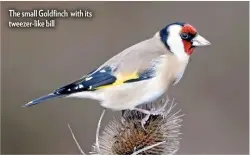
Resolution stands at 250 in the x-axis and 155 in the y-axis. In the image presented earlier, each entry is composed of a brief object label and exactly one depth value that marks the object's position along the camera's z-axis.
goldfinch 6.40
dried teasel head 6.47
